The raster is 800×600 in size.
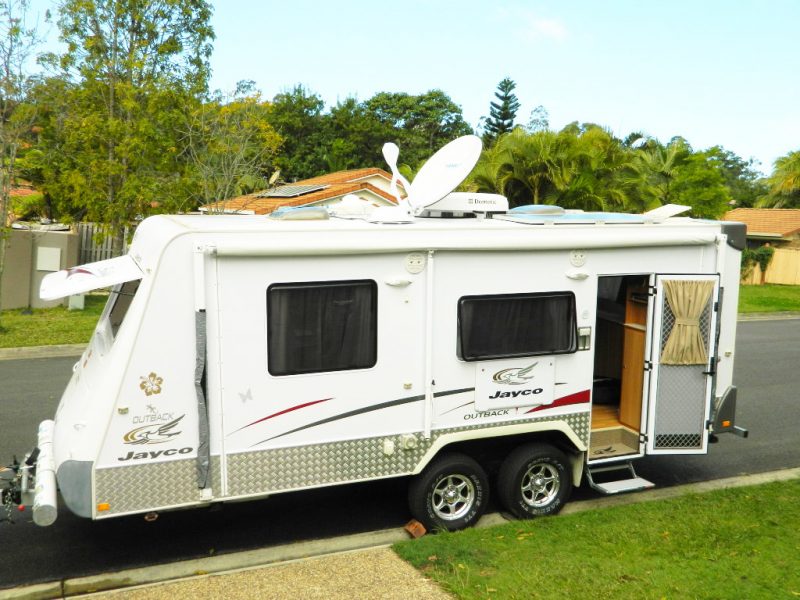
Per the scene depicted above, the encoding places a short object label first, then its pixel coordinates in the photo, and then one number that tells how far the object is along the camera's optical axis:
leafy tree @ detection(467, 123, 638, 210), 20.81
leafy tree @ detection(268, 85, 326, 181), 51.94
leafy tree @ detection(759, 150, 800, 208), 42.81
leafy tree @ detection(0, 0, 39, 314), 16.72
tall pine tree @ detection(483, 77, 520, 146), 44.09
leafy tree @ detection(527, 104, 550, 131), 42.11
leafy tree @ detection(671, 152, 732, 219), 29.80
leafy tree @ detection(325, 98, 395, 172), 52.09
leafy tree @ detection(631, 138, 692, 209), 30.14
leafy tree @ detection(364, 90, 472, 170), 58.16
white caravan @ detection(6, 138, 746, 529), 6.05
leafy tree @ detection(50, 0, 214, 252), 18.44
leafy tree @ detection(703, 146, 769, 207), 32.97
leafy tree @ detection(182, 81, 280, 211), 18.81
